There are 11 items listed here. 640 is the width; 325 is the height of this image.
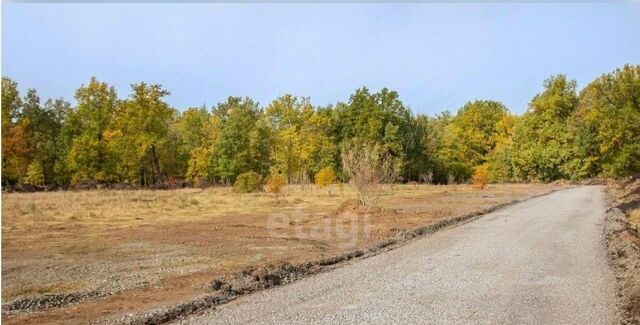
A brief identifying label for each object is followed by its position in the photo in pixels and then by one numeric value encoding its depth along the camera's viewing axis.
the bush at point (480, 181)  45.97
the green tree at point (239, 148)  56.12
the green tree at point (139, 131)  49.12
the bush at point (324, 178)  41.09
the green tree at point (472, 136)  73.19
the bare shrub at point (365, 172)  23.33
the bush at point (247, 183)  39.19
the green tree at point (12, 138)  44.55
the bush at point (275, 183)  32.12
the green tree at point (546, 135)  64.50
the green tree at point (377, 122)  63.47
